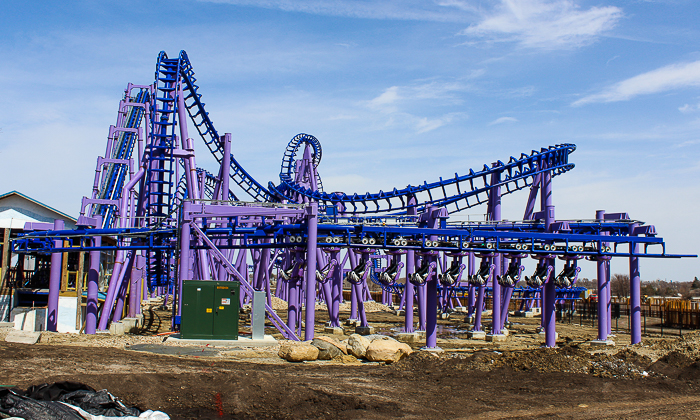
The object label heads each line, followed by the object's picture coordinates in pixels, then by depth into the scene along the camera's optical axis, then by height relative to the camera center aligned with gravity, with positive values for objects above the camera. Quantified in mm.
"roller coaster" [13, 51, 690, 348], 20000 +1380
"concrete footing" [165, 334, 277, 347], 17219 -2052
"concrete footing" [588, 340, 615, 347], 22794 -2406
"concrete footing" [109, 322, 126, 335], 22859 -2282
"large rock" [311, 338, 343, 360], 16234 -2076
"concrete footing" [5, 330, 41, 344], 17234 -2056
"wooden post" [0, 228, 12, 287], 25662 +461
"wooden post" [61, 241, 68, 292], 25703 -280
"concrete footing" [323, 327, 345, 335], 25702 -2471
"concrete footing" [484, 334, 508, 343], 24688 -2483
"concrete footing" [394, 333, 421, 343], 24719 -2587
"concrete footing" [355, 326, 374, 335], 26656 -2494
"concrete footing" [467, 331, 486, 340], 25969 -2515
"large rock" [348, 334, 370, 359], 16953 -2042
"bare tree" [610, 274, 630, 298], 91812 -925
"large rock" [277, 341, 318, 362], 15633 -2079
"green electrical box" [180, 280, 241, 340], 17516 -1208
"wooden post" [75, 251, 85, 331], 24859 -1225
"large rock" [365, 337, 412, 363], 16425 -2111
